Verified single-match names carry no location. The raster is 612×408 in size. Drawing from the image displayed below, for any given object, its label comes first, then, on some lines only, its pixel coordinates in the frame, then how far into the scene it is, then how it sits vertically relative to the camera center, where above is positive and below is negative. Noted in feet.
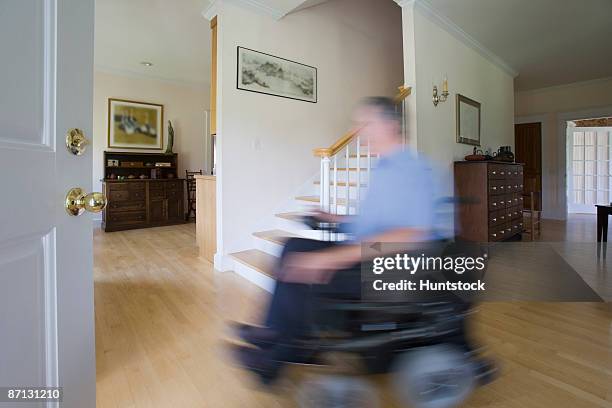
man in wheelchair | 3.63 -1.14
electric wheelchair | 3.62 -1.64
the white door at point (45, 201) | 1.88 +0.00
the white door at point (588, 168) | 25.53 +2.89
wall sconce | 11.96 +4.05
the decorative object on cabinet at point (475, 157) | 12.89 +1.83
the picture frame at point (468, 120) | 13.47 +3.62
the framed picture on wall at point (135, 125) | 18.97 +4.71
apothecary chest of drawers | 12.08 +0.14
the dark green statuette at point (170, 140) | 20.52 +3.95
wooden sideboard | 17.75 -0.09
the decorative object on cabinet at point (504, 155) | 14.54 +2.29
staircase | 8.93 -0.27
